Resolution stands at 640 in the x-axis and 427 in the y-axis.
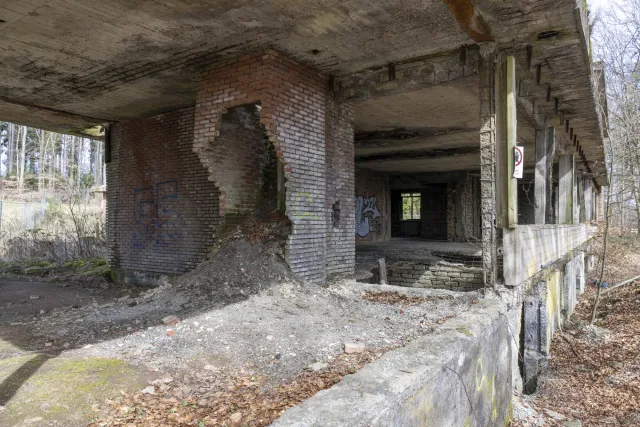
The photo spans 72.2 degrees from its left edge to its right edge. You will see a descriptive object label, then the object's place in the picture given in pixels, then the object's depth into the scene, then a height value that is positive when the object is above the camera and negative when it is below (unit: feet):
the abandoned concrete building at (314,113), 17.79 +7.14
